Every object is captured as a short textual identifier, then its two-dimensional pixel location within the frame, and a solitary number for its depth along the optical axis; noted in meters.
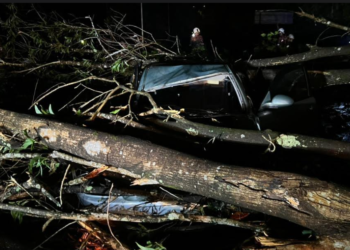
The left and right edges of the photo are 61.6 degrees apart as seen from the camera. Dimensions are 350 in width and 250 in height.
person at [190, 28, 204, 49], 7.54
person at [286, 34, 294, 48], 8.70
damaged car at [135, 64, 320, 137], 3.71
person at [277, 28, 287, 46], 8.57
